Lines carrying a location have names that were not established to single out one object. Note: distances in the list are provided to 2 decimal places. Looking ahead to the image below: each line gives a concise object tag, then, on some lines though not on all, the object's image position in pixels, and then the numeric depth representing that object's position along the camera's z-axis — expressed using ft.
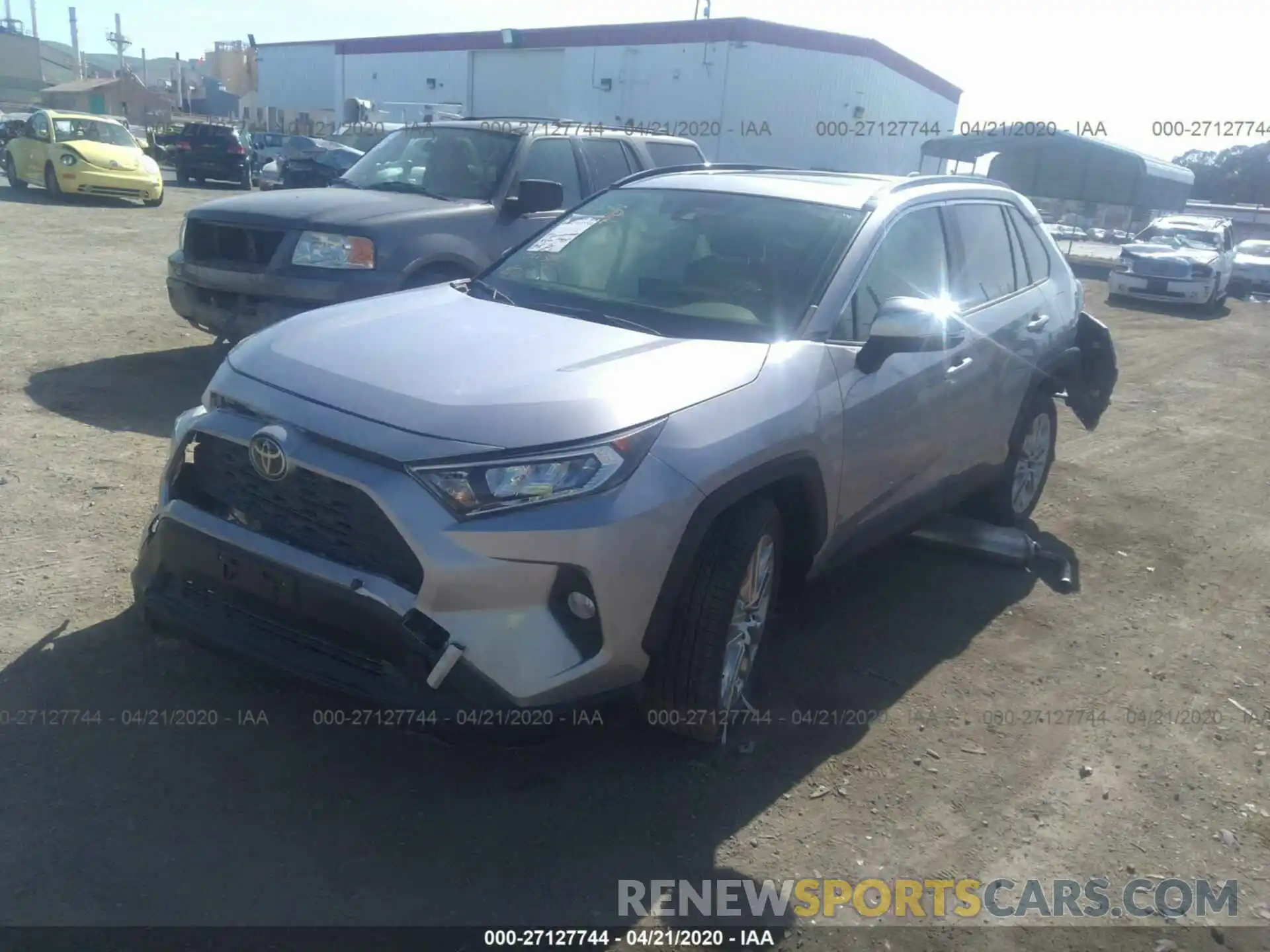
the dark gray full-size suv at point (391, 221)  21.85
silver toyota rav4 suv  9.50
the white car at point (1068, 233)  111.34
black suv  88.94
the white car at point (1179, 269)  62.44
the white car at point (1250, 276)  76.84
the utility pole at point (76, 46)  276.82
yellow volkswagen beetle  63.52
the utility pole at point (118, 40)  302.04
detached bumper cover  20.95
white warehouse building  103.40
